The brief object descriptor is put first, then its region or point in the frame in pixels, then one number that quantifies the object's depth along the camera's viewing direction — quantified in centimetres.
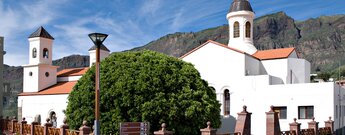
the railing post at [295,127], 2467
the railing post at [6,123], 2564
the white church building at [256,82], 2984
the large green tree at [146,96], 2291
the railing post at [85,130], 1636
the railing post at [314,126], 2681
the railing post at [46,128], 2034
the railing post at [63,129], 1869
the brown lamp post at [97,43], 1266
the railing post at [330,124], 2827
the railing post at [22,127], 2333
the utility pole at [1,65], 2641
